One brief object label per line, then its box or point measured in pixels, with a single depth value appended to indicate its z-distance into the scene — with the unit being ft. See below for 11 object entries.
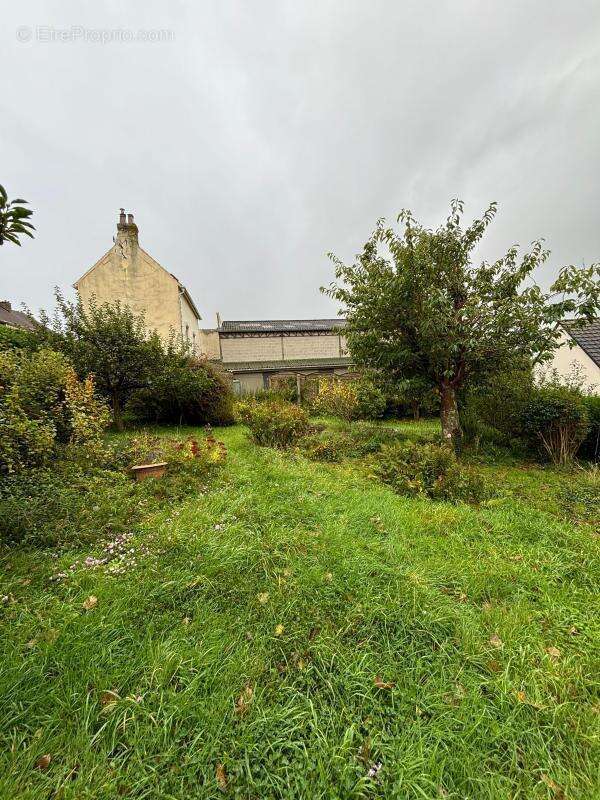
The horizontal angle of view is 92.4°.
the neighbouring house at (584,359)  35.09
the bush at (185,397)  33.45
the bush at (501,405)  23.47
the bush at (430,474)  15.08
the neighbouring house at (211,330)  49.32
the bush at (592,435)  21.45
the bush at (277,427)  24.86
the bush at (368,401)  38.65
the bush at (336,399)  37.37
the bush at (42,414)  13.05
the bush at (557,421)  20.70
